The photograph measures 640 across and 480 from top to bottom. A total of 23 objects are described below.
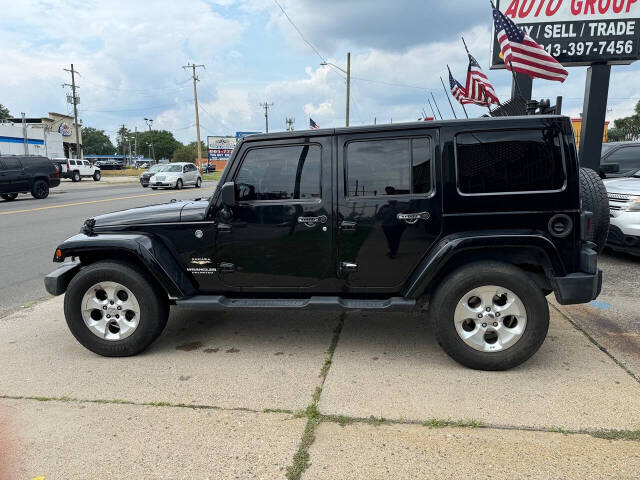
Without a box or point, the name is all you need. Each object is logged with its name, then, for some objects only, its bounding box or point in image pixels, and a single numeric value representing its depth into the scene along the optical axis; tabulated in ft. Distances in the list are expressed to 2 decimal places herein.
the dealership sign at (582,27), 26.14
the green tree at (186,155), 316.19
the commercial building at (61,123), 209.73
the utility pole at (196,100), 148.15
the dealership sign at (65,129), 213.56
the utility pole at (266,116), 265.75
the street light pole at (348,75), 101.04
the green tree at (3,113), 279.84
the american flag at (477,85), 22.16
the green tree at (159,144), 436.35
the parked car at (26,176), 56.03
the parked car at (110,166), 261.65
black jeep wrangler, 10.64
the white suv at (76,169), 120.26
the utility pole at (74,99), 179.01
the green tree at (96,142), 416.95
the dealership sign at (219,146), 236.84
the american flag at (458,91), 24.79
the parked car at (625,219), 19.86
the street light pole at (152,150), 396.63
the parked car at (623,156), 28.19
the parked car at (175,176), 89.56
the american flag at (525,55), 18.02
